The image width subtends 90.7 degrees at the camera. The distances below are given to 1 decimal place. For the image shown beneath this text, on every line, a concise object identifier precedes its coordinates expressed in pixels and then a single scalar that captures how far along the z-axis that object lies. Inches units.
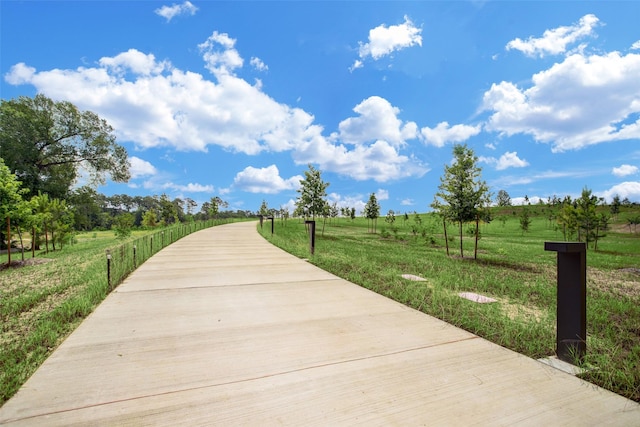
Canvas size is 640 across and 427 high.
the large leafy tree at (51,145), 936.9
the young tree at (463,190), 490.6
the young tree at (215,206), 1822.1
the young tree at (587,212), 717.3
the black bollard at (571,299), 117.0
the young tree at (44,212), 564.7
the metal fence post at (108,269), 233.1
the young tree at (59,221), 652.7
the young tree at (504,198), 2632.4
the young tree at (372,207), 1178.6
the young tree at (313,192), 859.4
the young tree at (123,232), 852.9
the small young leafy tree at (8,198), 428.8
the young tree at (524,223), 1187.7
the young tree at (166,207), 2245.3
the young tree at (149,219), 2241.6
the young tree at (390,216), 1232.8
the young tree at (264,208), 2225.6
